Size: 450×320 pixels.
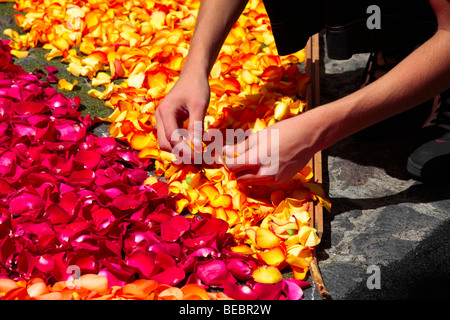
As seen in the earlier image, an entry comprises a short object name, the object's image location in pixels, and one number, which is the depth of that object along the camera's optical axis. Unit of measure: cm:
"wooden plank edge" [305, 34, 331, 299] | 146
